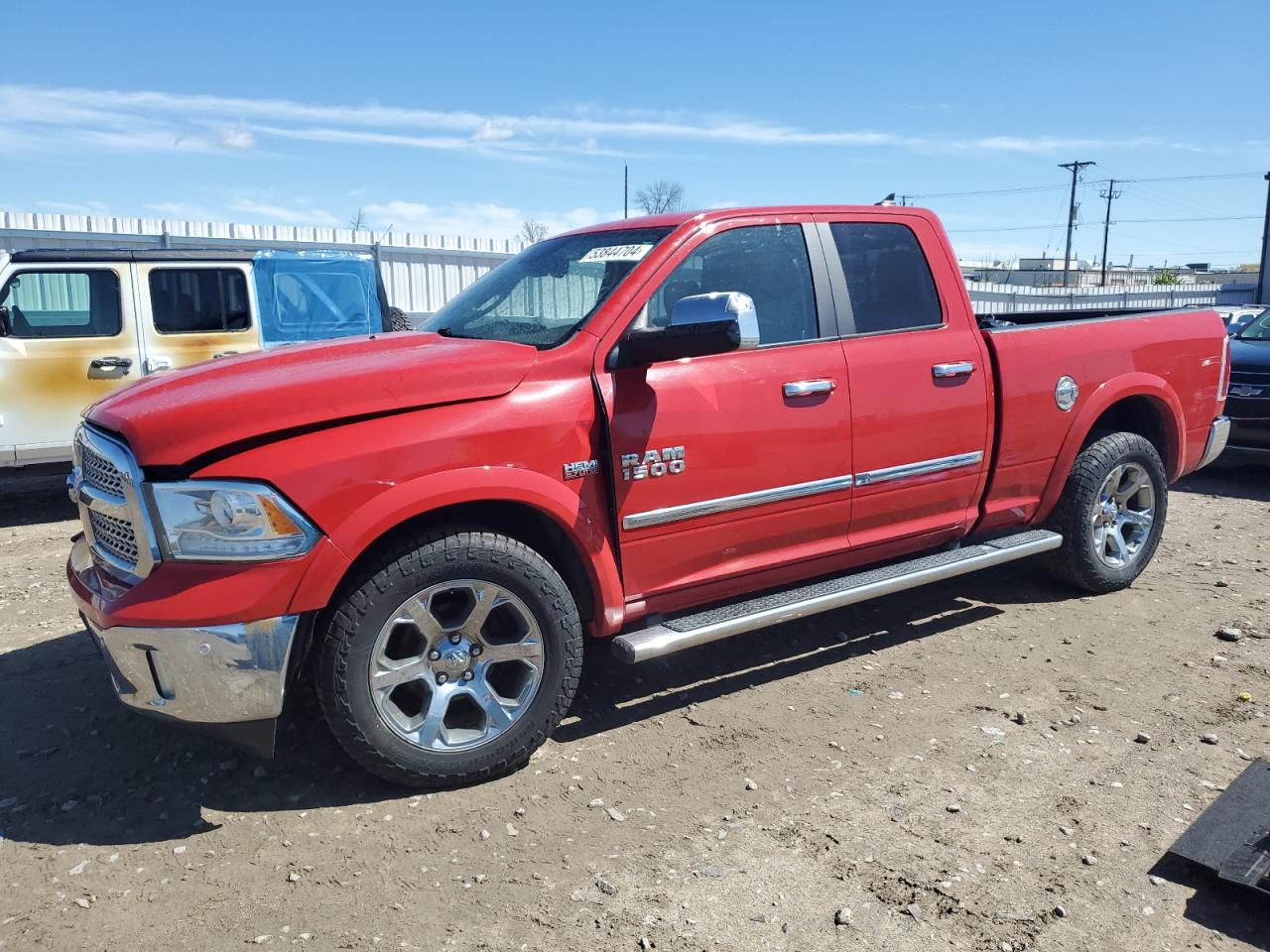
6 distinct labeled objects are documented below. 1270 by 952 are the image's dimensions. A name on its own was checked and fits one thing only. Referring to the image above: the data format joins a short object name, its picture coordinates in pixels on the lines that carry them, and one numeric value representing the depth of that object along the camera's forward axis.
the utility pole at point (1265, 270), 37.53
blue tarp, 8.95
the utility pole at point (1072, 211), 59.00
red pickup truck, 3.01
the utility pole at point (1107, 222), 67.99
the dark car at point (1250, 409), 8.62
